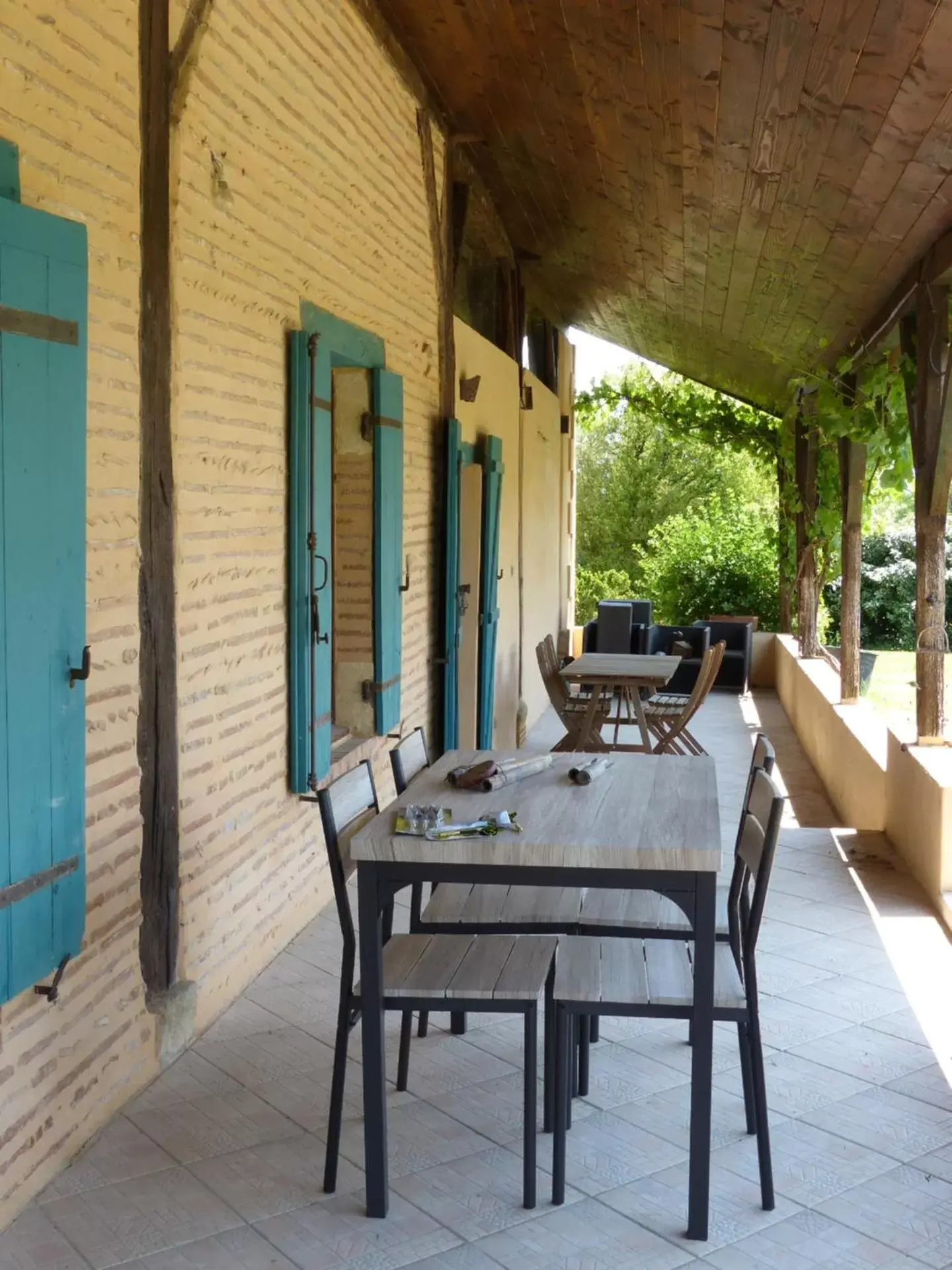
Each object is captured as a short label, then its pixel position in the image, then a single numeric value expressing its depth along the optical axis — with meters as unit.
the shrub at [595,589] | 21.84
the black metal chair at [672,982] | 2.62
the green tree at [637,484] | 28.16
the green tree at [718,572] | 14.02
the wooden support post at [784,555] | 11.94
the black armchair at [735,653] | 11.87
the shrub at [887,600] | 16.05
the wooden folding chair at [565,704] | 7.82
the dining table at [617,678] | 7.43
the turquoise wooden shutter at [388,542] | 5.34
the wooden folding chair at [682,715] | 7.52
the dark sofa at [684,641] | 11.23
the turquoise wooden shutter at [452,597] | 6.77
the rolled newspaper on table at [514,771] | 3.16
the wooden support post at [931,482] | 5.00
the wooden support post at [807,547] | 9.75
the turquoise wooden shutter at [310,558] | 4.33
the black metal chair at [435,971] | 2.65
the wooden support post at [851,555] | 7.34
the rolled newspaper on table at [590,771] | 3.22
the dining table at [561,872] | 2.55
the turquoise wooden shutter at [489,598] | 7.62
